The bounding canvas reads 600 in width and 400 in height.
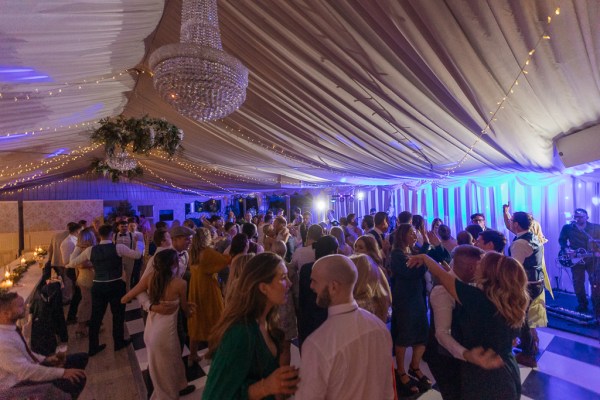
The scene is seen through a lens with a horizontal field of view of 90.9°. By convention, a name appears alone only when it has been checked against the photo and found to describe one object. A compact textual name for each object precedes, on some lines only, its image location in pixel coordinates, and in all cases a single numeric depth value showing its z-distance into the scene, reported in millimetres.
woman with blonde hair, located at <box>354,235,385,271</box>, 2520
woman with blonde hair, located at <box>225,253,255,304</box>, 2193
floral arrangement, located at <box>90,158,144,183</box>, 5648
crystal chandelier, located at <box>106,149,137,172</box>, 4637
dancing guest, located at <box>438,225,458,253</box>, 3598
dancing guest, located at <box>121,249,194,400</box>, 2232
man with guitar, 4266
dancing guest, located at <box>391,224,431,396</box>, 2582
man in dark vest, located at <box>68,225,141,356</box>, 3324
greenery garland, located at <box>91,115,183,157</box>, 4203
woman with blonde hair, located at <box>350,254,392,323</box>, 1970
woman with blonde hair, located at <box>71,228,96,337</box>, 3904
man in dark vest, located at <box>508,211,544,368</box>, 2984
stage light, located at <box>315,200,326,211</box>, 11801
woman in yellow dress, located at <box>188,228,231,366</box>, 3002
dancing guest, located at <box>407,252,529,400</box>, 1493
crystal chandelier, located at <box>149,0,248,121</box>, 1597
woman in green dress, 989
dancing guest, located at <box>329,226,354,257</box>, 3418
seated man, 1796
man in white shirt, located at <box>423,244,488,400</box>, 1711
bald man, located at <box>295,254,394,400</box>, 1045
